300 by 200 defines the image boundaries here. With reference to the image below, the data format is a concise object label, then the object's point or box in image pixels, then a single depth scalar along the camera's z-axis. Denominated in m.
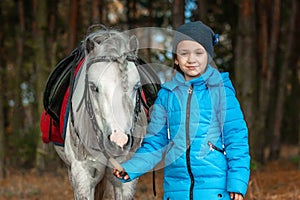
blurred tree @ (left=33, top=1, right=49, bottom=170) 9.66
